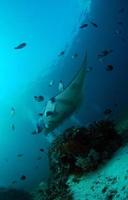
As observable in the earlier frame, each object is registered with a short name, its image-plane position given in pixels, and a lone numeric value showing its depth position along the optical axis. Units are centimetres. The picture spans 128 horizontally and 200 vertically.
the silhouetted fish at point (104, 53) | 738
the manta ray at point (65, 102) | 440
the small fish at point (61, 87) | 458
